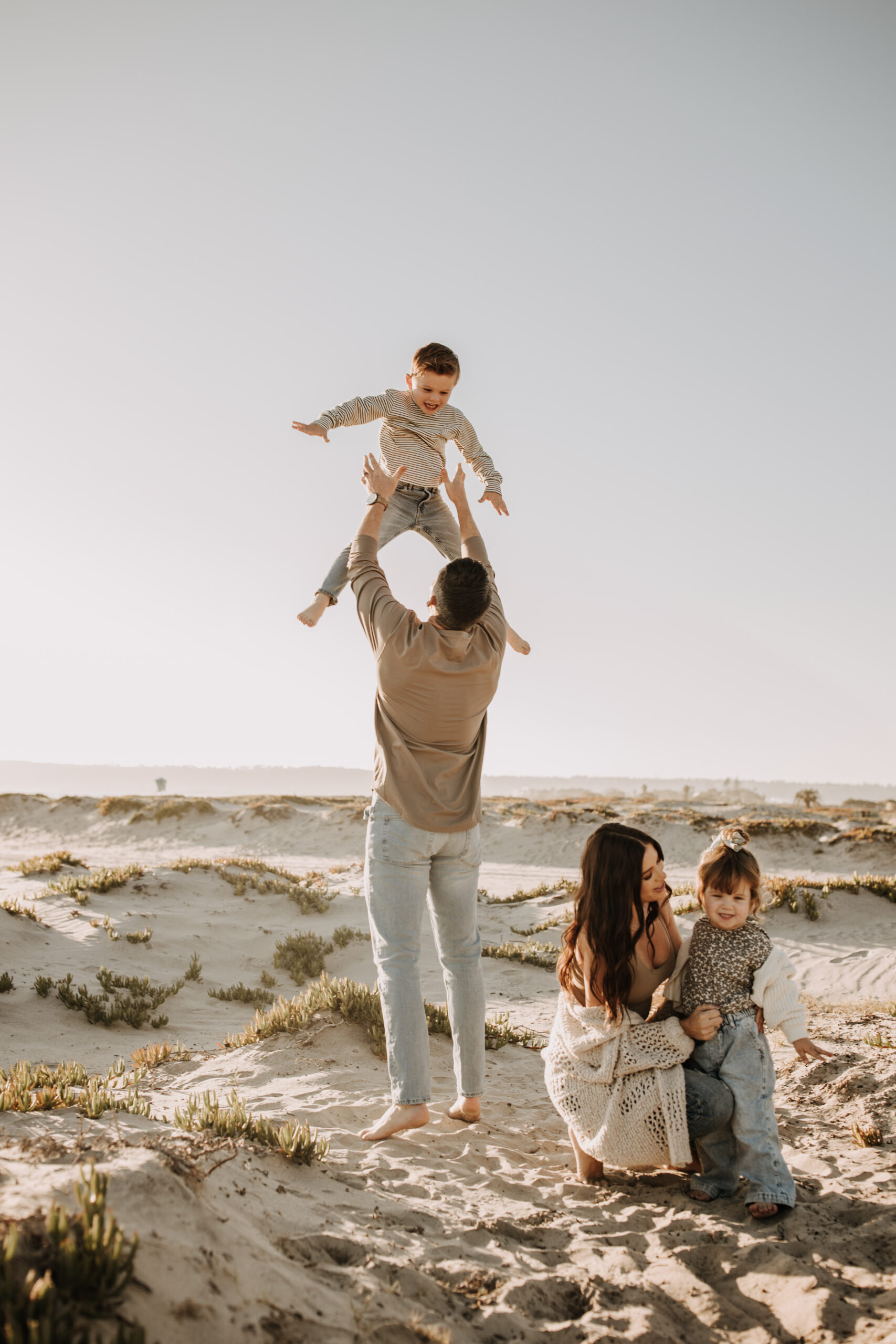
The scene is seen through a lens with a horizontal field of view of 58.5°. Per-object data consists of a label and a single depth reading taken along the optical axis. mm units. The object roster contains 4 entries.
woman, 3375
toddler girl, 3320
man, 3812
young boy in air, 5246
